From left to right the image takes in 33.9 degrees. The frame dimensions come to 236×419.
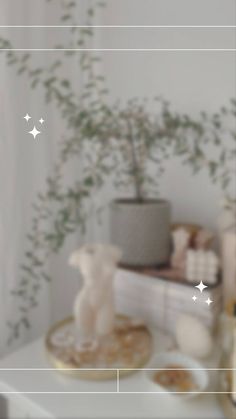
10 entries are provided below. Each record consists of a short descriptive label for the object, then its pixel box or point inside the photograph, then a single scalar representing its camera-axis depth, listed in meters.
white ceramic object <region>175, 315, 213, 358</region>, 0.58
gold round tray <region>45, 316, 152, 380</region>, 0.55
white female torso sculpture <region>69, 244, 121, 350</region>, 0.60
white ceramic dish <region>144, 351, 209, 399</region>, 0.50
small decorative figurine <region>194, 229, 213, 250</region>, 0.70
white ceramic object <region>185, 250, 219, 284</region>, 0.65
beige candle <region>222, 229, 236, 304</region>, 0.64
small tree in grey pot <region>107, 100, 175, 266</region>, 0.70
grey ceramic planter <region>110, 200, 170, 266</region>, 0.70
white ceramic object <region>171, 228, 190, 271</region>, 0.71
